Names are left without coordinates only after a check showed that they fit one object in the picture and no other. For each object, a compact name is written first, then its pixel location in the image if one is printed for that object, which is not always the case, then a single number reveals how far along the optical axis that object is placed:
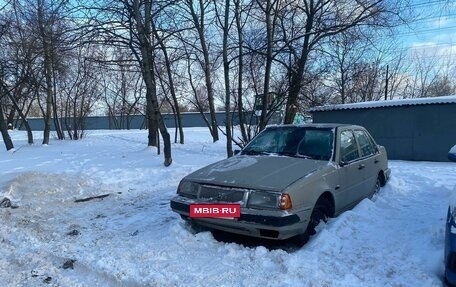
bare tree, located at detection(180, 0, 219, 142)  13.55
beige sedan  4.35
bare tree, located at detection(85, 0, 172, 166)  9.90
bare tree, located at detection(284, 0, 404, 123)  11.48
